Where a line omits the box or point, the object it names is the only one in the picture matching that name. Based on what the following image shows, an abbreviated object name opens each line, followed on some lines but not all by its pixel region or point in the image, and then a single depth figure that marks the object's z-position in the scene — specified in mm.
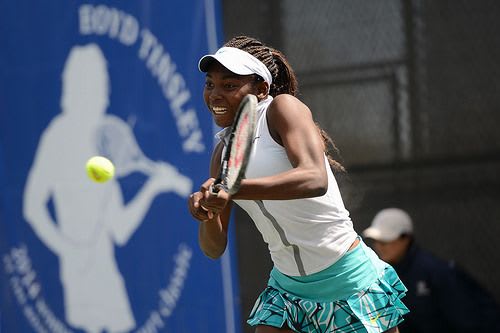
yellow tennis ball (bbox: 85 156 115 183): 7328
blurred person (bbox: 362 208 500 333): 8797
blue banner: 10062
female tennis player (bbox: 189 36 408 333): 5969
